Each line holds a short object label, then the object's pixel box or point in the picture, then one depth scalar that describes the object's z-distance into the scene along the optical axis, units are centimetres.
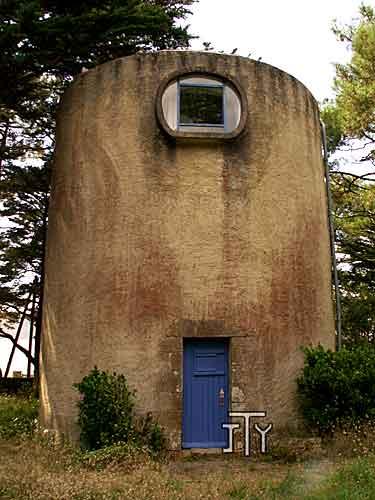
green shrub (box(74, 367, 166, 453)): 1022
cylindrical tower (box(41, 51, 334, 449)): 1128
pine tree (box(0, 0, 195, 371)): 1140
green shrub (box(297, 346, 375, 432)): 1083
